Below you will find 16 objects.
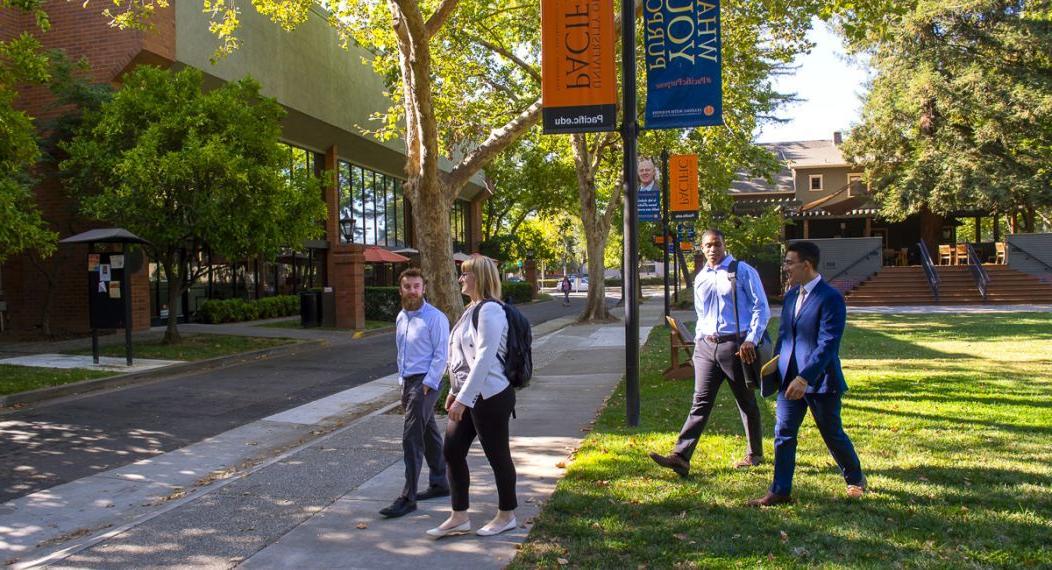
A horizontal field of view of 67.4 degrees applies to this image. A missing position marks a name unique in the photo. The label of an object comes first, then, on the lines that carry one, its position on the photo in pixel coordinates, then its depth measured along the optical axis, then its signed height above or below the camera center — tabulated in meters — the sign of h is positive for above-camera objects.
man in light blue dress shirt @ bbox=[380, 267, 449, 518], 5.31 -0.57
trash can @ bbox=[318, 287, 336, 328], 22.92 -0.82
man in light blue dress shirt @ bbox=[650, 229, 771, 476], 5.71 -0.52
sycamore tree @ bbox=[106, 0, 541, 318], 10.13 +4.17
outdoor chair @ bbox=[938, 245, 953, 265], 34.88 +0.56
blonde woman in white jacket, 4.46 -0.69
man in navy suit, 4.78 -0.59
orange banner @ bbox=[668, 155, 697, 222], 18.42 +2.04
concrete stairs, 29.44 -0.87
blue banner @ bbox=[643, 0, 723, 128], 7.59 +2.00
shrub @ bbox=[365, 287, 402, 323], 26.89 -0.83
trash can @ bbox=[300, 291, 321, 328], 23.02 -0.84
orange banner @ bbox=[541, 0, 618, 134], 7.55 +1.98
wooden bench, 10.60 -1.28
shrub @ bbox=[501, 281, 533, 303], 41.49 -0.75
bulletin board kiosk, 13.45 -0.05
